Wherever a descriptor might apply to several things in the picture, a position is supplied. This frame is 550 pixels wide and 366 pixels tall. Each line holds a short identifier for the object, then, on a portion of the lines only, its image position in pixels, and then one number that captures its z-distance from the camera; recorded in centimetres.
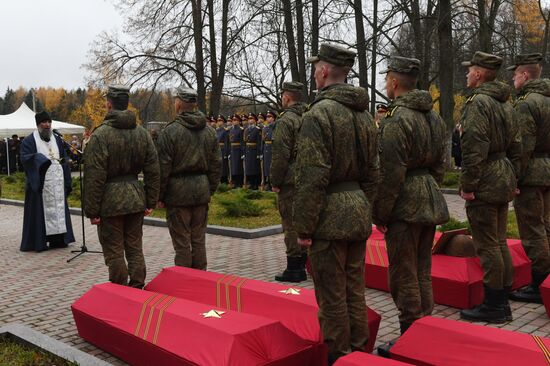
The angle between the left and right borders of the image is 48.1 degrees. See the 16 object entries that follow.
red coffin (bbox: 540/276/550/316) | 549
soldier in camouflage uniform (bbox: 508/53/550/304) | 622
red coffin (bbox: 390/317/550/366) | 357
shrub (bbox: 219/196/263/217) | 1281
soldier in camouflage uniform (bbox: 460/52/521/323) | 533
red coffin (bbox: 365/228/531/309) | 594
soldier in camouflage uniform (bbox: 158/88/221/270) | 658
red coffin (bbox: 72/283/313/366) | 393
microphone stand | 952
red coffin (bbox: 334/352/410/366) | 346
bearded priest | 993
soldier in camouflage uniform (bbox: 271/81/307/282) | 680
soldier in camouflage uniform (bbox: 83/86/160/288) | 594
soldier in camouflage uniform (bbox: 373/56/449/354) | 455
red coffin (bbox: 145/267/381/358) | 454
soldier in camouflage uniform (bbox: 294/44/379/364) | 390
